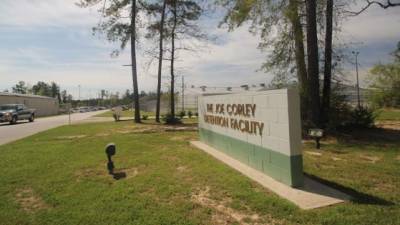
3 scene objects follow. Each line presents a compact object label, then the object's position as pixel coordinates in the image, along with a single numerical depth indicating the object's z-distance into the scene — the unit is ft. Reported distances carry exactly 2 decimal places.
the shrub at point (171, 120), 68.83
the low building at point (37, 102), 127.34
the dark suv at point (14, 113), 84.25
